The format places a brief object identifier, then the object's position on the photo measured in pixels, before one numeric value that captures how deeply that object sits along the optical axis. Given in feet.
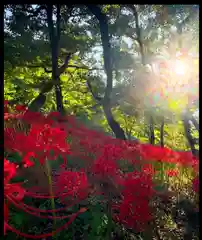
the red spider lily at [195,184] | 5.78
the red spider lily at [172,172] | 7.74
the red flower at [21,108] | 4.52
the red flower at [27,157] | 3.53
